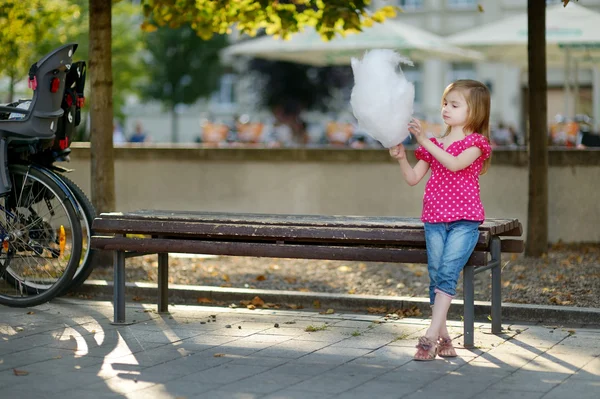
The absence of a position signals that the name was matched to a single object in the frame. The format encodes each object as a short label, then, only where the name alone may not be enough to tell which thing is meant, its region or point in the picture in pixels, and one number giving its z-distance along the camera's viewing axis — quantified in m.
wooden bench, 8.25
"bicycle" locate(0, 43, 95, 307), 9.79
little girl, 7.78
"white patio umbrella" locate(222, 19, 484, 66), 24.33
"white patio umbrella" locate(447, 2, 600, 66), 21.16
